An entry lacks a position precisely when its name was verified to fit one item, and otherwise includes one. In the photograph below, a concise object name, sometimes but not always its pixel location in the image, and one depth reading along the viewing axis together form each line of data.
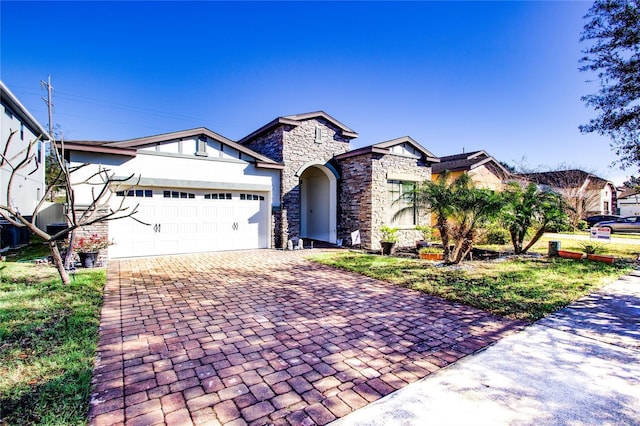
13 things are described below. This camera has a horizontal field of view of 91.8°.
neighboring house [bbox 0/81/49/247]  13.60
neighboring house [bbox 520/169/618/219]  25.06
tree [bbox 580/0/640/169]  9.14
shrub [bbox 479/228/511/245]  15.36
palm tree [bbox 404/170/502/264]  9.39
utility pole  18.53
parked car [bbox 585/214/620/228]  26.91
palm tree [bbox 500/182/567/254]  11.36
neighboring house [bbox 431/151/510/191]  19.94
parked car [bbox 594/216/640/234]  22.48
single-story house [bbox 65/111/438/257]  10.77
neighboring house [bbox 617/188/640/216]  38.38
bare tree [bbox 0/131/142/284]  5.88
